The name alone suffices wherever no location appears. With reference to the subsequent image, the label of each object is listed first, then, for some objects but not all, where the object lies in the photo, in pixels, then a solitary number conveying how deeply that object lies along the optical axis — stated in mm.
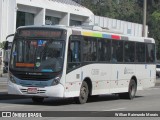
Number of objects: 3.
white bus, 20359
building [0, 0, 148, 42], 52094
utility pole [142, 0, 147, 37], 44738
